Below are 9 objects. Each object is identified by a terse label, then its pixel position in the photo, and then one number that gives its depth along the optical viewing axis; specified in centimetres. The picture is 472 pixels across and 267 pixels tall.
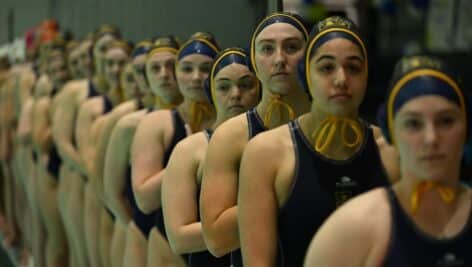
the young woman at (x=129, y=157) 823
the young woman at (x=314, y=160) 502
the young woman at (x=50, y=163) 1281
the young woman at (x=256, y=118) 574
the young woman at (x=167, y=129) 728
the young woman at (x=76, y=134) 1122
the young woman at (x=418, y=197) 402
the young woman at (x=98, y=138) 1022
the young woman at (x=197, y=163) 639
